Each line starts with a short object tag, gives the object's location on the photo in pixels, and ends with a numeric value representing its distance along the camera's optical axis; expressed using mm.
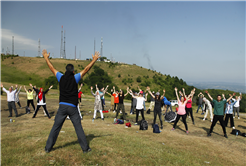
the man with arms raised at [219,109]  9695
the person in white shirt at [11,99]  12813
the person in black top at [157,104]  10853
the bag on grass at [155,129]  9719
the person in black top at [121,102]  13086
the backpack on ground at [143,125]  10203
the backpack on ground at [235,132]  10783
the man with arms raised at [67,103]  4672
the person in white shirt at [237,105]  15354
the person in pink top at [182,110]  10234
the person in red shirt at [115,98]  15877
